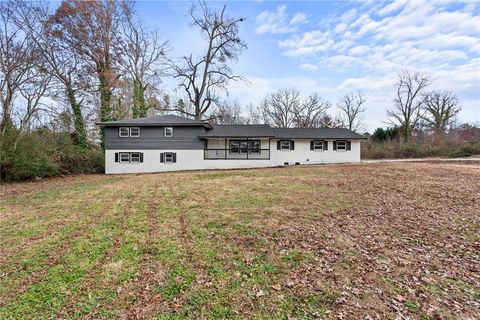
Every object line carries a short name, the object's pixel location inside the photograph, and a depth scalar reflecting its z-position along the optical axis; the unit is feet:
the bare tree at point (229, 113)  133.25
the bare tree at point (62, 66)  63.31
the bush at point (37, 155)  49.78
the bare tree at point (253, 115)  157.11
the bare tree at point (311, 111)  150.71
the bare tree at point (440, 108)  124.77
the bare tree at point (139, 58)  93.50
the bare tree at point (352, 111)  153.58
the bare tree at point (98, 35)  76.02
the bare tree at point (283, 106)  151.23
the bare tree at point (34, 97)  56.13
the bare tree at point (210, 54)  101.96
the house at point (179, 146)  74.69
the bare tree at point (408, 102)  125.08
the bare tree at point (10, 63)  50.98
